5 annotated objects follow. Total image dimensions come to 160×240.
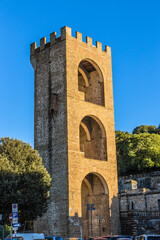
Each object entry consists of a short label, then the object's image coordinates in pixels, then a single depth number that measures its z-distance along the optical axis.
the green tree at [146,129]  79.94
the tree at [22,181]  26.67
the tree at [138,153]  62.22
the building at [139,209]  36.41
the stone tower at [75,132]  34.34
